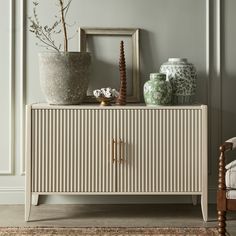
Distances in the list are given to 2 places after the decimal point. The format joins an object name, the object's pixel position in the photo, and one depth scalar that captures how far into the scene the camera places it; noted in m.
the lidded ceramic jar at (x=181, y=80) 3.06
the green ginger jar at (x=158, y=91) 2.94
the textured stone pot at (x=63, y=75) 2.92
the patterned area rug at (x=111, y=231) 2.68
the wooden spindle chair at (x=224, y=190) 2.46
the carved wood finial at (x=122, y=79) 3.01
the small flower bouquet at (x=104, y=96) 2.97
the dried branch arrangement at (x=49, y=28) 3.21
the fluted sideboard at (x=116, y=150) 2.89
